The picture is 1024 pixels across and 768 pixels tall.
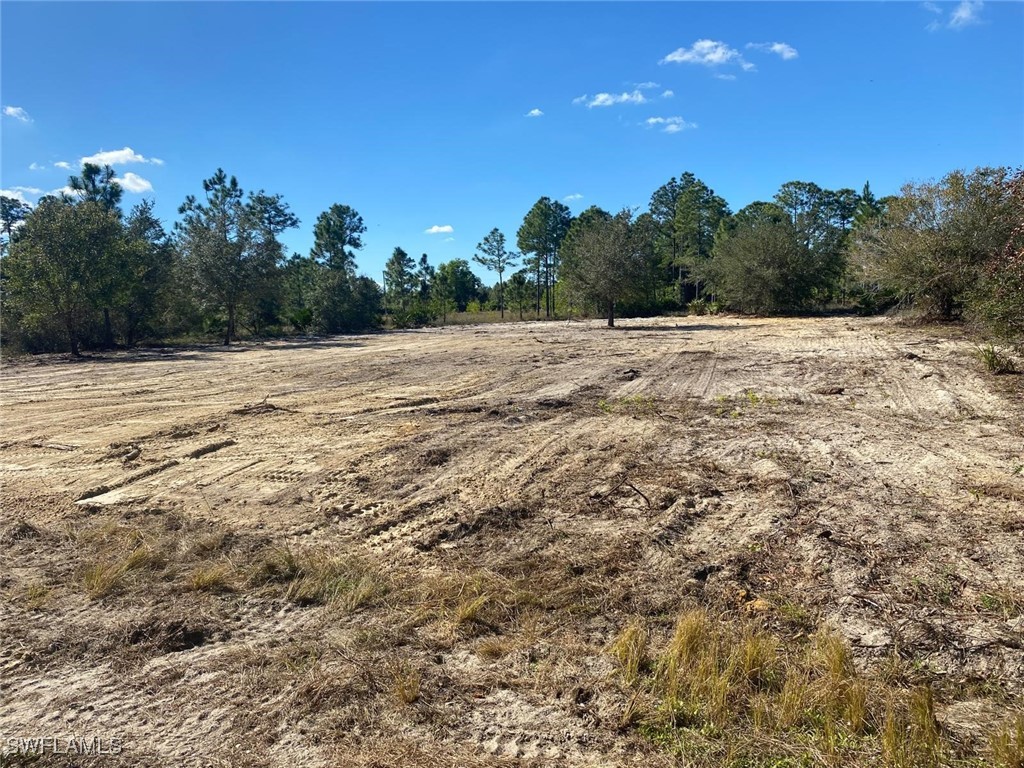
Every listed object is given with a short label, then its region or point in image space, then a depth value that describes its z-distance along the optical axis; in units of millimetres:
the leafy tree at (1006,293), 9414
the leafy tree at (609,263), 29891
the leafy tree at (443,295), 48062
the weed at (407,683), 2732
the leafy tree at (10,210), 34625
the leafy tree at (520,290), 55562
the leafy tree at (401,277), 59156
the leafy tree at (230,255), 27359
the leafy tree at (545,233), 53031
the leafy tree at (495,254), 56062
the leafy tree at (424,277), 60188
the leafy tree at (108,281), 21547
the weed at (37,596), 3580
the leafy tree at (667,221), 55125
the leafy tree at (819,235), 37188
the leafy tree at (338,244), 39250
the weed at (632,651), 2889
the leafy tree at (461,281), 63094
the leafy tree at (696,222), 52062
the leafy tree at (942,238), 19688
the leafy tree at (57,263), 20156
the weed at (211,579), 3787
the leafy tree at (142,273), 23000
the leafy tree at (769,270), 35562
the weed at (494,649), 3104
